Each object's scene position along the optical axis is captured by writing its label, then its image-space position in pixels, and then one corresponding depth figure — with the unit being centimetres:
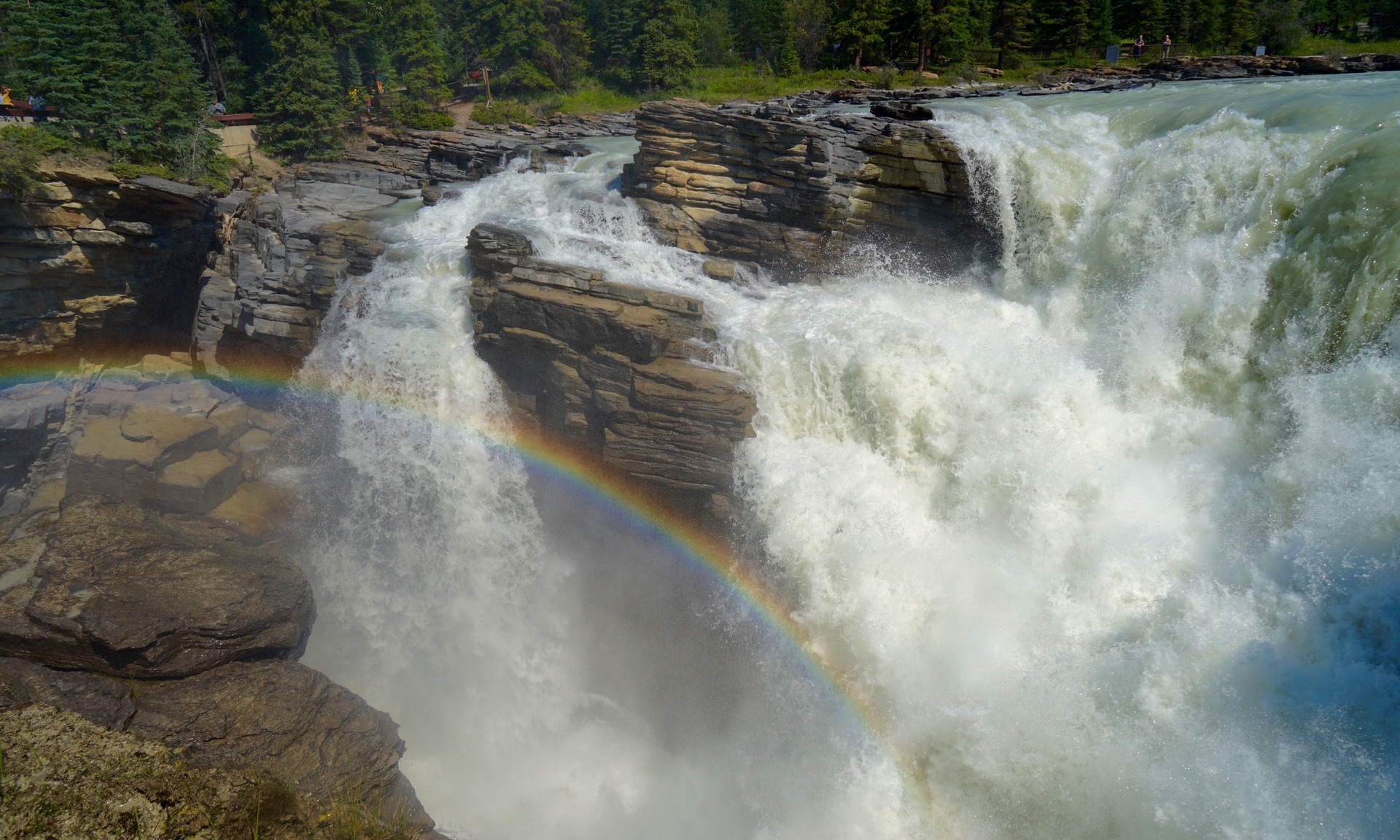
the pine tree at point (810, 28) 4084
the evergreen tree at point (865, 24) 3788
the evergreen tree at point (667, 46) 3978
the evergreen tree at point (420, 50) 3412
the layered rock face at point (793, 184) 1461
